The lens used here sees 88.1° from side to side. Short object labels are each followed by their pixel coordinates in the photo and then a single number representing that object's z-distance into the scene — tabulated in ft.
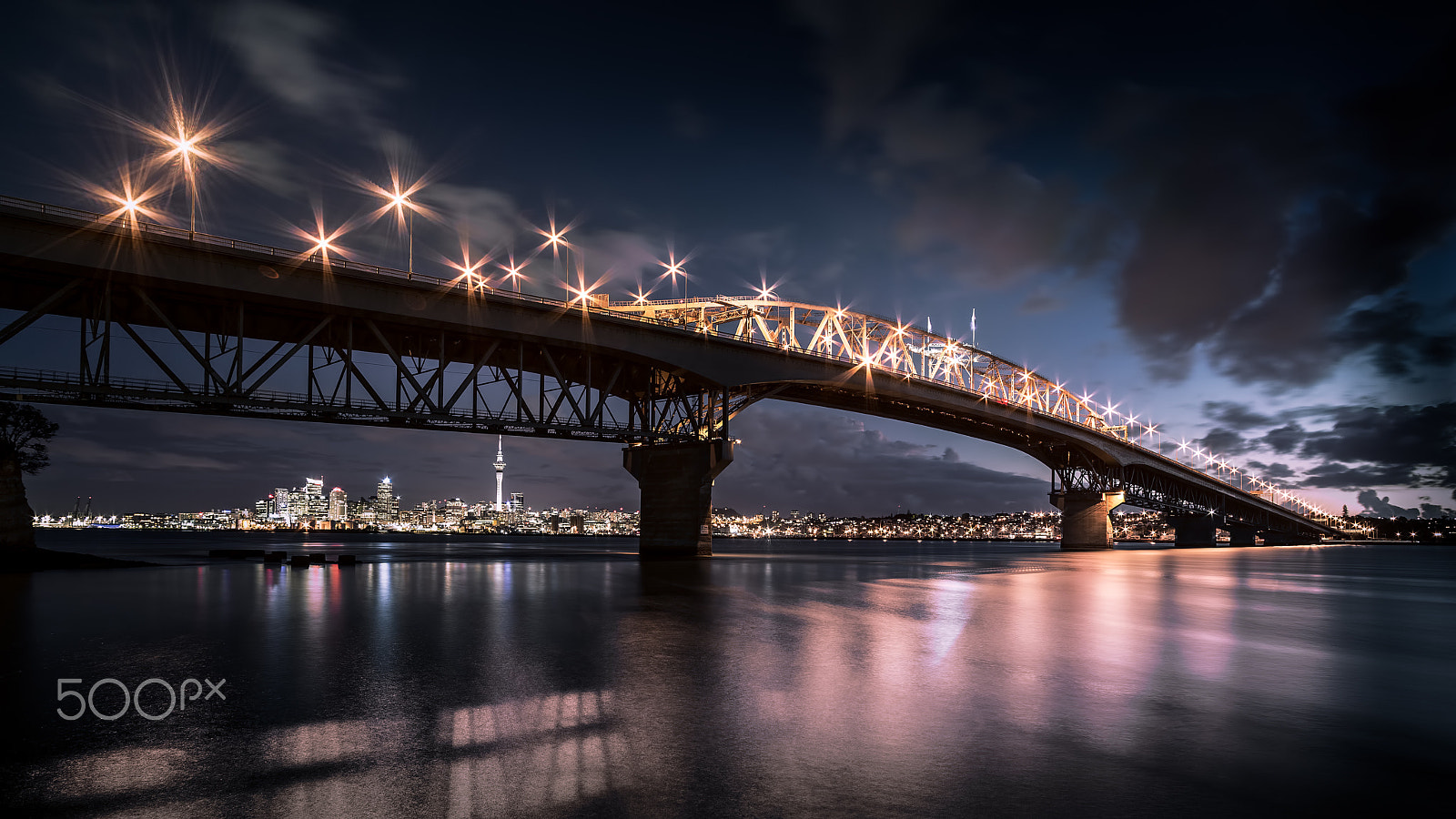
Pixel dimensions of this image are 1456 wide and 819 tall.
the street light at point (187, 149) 107.76
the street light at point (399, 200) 132.26
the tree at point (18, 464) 114.01
